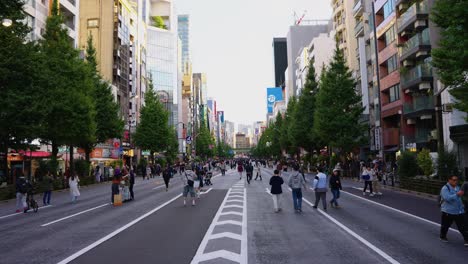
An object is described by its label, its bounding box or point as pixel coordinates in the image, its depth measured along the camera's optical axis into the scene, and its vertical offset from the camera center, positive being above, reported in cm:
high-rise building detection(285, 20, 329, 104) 12475 +3596
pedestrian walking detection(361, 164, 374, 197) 2197 -121
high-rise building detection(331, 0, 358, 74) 6360 +1980
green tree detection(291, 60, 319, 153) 5716 +598
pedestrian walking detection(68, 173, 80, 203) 2155 -153
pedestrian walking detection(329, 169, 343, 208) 1684 -134
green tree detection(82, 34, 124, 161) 4228 +489
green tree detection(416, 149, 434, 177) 2414 -65
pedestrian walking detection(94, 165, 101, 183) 4121 -176
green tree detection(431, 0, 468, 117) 1497 +399
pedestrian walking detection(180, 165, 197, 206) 1850 -115
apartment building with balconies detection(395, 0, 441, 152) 3587 +720
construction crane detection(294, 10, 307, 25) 13256 +4445
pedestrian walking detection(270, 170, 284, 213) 1524 -127
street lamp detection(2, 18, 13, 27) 1870 +631
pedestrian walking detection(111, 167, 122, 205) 1962 -130
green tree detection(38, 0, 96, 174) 3177 +533
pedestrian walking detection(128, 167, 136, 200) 2162 -156
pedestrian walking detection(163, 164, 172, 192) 2723 -119
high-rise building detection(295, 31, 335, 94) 8706 +2253
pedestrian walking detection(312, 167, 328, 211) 1589 -132
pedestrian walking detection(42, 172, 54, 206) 2100 -143
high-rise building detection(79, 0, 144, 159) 6184 +1830
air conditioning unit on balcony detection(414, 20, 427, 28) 3641 +1150
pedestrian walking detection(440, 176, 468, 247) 936 -132
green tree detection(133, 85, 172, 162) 6212 +427
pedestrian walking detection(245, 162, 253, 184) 3448 -129
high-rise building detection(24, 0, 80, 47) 3859 +1491
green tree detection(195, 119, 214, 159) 12750 +370
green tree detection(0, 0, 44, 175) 2353 +454
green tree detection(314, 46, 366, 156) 4288 +457
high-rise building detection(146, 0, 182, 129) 10462 +2559
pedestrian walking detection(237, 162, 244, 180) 4043 -130
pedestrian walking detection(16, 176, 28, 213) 1775 -140
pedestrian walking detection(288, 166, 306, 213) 1523 -120
